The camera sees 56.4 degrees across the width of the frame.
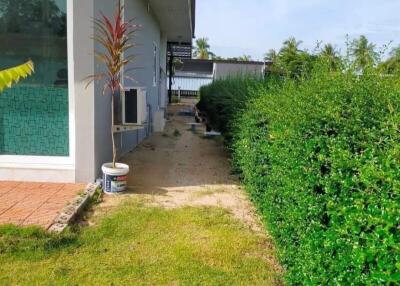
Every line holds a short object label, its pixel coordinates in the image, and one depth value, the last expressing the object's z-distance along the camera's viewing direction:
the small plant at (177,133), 14.66
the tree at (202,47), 73.93
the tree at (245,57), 55.61
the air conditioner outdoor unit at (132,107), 7.52
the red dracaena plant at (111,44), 6.21
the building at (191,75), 39.12
